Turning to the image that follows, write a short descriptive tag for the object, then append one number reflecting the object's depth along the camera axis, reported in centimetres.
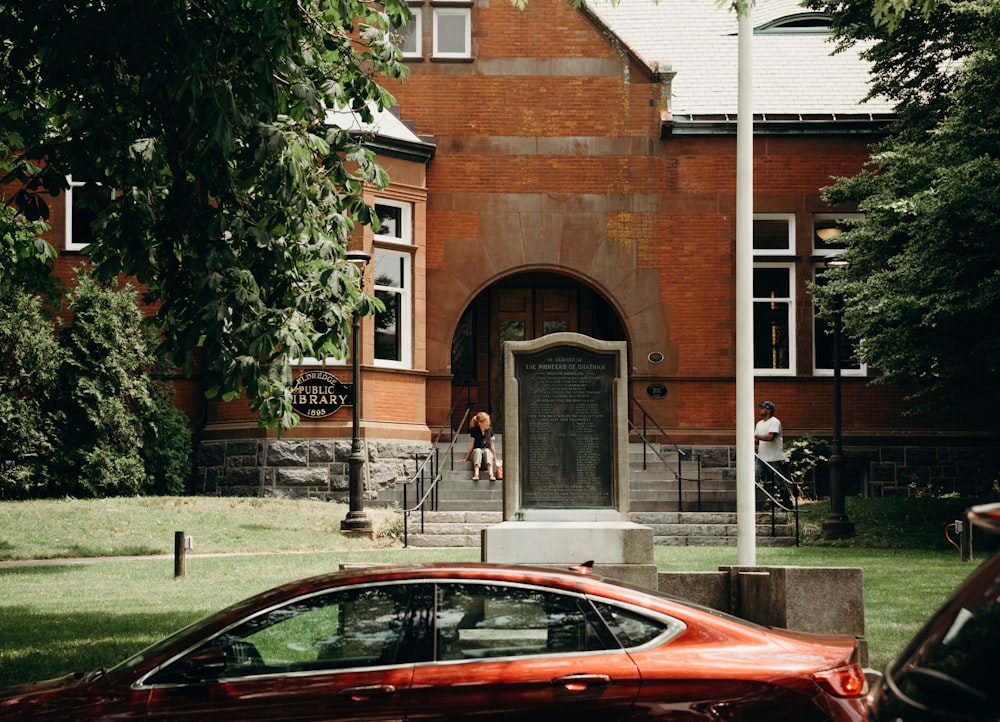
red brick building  2436
